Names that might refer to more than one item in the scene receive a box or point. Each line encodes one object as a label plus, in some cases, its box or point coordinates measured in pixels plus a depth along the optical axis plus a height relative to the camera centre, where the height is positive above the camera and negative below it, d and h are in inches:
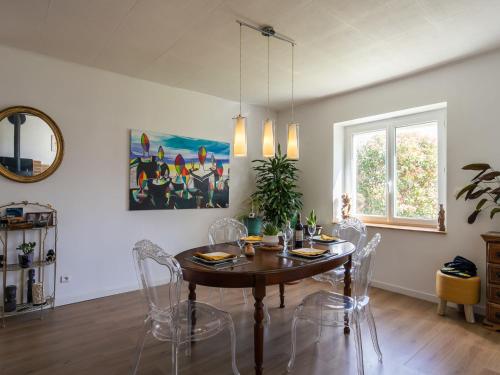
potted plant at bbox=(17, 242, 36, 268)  111.7 -25.0
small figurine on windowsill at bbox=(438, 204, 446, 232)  133.2 -13.8
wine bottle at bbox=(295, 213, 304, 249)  101.3 -15.9
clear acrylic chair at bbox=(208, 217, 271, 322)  126.6 -17.9
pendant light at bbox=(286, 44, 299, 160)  101.9 +17.5
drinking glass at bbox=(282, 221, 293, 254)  98.2 -15.3
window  142.3 +13.1
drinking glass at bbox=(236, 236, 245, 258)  91.7 -19.0
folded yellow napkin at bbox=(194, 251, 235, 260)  81.4 -18.7
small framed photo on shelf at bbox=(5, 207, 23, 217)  113.6 -8.9
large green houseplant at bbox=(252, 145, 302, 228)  173.6 -1.9
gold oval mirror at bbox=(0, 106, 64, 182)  113.3 +17.8
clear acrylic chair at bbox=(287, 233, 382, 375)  77.5 -33.2
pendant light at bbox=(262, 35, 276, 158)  98.9 +16.7
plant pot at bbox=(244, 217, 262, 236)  178.1 -21.9
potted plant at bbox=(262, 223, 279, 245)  101.3 -15.9
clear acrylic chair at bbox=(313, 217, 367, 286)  111.1 -20.0
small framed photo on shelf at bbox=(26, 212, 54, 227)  115.3 -11.8
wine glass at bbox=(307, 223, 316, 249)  108.3 -14.4
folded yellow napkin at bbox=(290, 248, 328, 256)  88.4 -18.9
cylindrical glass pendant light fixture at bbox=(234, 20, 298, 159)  94.6 +19.1
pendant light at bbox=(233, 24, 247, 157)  94.3 +16.8
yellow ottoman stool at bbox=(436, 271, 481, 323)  110.3 -38.2
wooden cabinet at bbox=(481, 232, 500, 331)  105.4 -32.5
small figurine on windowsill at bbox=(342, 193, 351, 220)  171.6 -9.8
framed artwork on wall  146.1 +9.4
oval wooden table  71.9 -21.4
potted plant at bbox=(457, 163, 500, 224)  112.0 +0.7
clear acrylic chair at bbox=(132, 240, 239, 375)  65.8 -30.3
